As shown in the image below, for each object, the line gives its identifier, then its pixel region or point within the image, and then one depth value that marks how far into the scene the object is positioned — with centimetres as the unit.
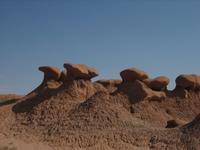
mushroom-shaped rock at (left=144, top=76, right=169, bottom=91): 3652
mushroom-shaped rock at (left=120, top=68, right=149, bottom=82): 3528
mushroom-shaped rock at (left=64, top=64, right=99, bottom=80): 3538
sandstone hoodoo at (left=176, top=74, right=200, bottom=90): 3803
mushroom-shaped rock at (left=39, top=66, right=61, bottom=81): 3847
